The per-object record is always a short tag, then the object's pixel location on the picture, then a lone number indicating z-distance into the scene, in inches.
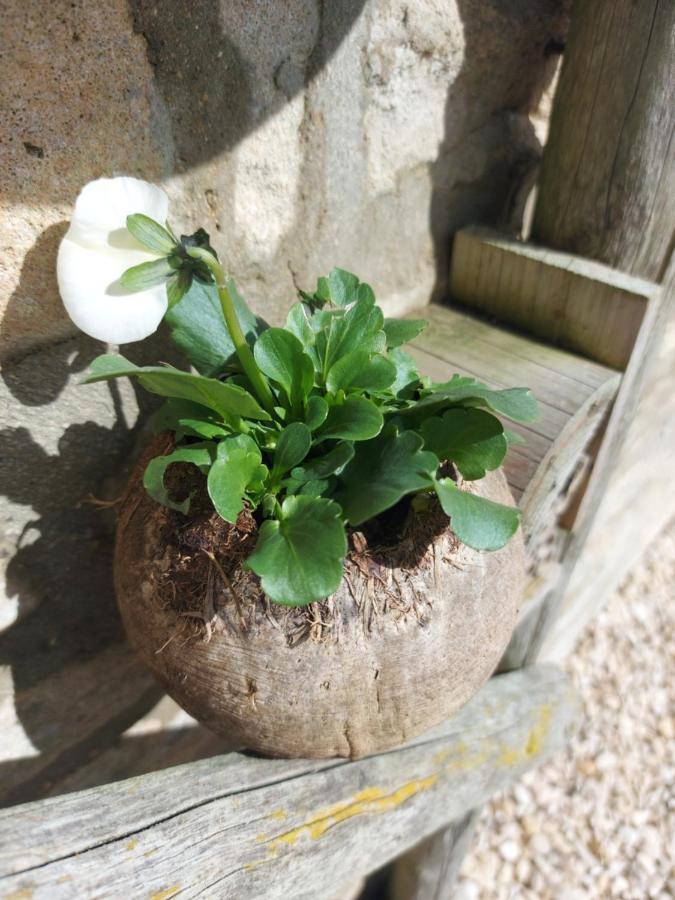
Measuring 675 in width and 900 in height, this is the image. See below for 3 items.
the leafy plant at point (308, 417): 8.2
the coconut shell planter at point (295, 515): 8.4
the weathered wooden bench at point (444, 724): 9.6
